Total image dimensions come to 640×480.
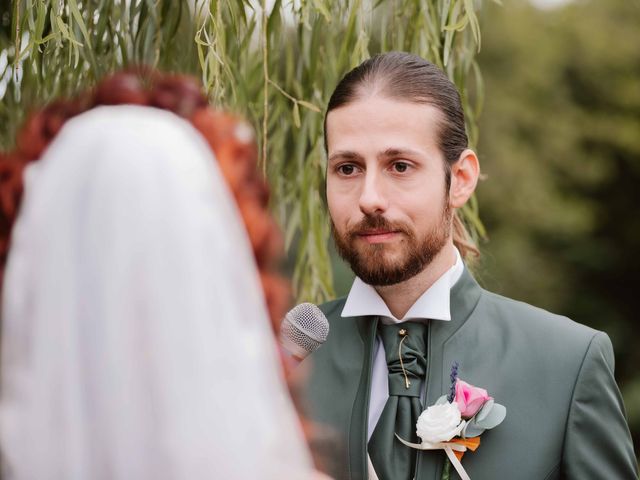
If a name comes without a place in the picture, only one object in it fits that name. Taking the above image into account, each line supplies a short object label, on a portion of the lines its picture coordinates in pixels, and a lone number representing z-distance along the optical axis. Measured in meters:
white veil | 1.47
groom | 2.43
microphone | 2.37
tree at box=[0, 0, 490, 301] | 3.07
